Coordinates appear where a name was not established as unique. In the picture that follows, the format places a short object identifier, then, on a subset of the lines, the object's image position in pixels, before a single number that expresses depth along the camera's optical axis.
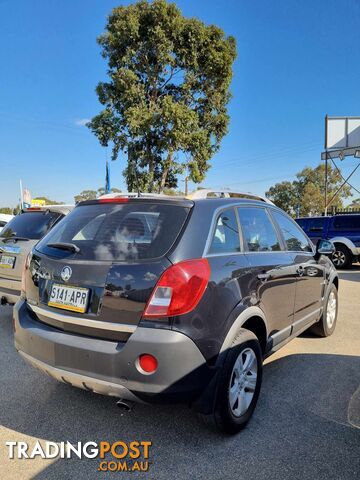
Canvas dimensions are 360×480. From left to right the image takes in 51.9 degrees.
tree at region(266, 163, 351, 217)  56.12
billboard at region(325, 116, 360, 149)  23.08
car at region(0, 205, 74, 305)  4.89
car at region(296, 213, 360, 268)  12.43
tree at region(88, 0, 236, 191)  17.55
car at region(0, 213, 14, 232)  15.35
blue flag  24.28
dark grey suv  2.24
